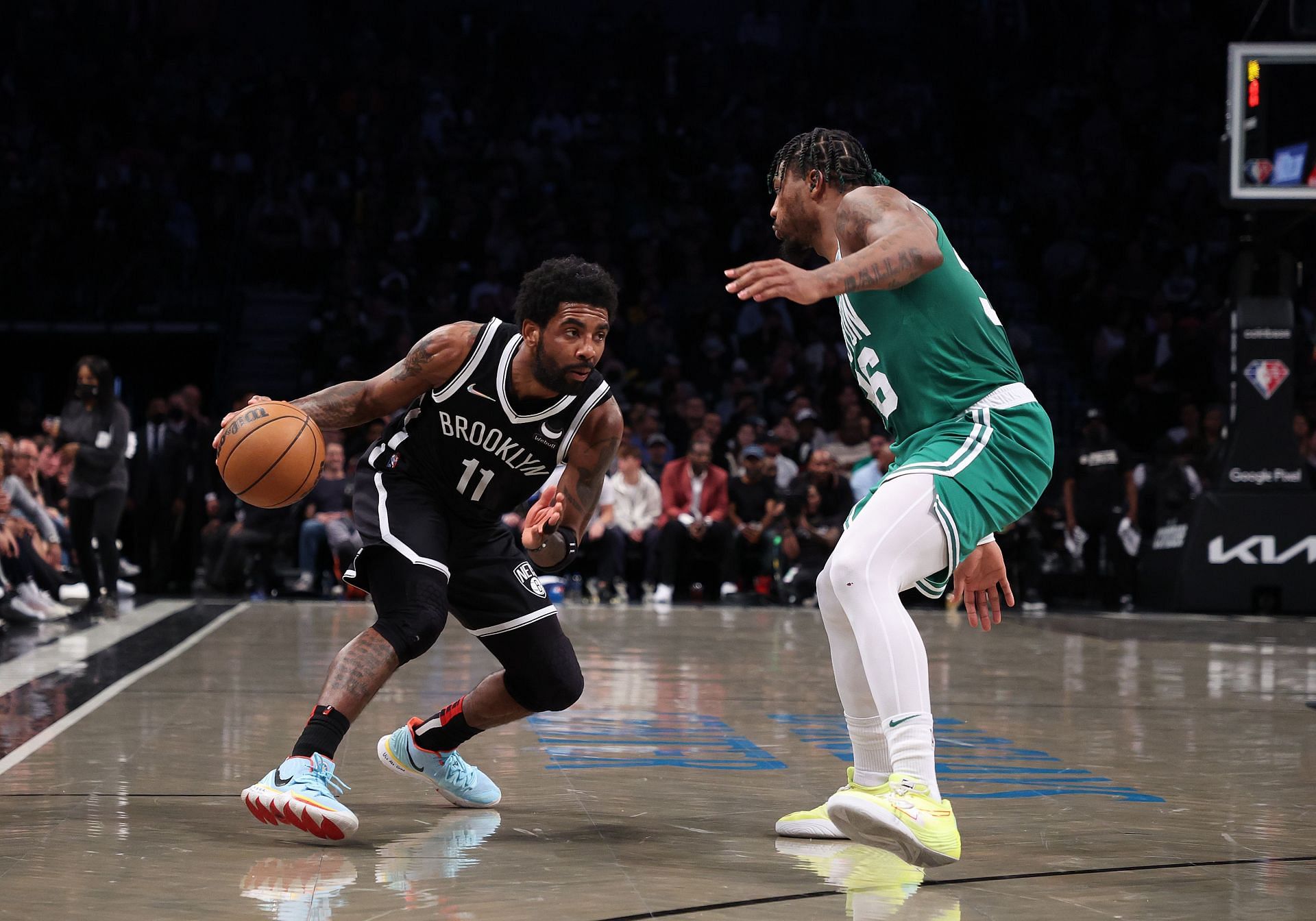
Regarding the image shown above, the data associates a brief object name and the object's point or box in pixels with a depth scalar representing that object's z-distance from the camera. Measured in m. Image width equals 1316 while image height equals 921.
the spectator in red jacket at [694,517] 14.68
